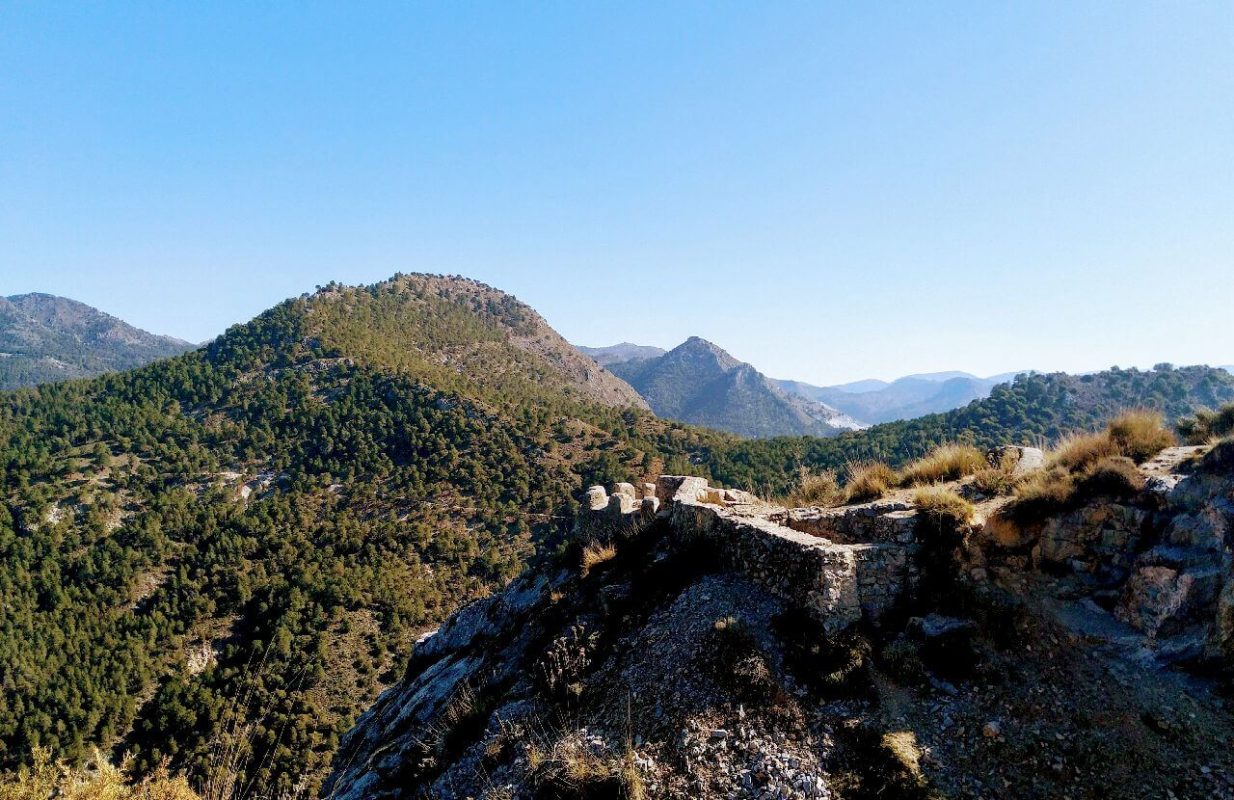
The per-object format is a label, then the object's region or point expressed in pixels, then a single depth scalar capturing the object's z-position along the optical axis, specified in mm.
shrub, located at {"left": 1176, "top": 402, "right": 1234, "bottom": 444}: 9117
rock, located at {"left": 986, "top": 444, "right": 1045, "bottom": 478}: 9852
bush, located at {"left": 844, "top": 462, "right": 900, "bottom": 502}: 11164
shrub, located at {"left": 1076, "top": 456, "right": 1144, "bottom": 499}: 7848
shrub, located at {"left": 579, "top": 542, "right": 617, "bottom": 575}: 13320
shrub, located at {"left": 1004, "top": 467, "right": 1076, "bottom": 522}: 8234
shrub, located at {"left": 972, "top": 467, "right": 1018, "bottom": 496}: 9422
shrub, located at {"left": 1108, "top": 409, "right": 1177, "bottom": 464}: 8938
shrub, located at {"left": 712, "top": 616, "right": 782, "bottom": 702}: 7258
